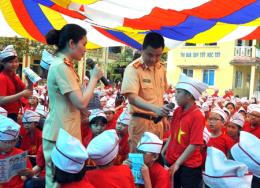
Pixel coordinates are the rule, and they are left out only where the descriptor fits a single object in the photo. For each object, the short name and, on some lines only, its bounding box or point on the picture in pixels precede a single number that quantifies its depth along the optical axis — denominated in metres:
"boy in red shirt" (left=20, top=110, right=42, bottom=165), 5.52
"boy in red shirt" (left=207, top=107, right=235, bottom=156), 5.30
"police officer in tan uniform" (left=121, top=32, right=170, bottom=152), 3.93
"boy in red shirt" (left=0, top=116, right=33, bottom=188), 3.94
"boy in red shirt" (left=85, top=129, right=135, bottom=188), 3.25
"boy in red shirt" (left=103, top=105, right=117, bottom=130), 6.29
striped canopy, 4.45
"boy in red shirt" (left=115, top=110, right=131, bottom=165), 5.66
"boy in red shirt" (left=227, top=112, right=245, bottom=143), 5.86
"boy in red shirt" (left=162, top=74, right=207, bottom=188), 3.97
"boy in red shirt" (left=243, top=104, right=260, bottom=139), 5.91
